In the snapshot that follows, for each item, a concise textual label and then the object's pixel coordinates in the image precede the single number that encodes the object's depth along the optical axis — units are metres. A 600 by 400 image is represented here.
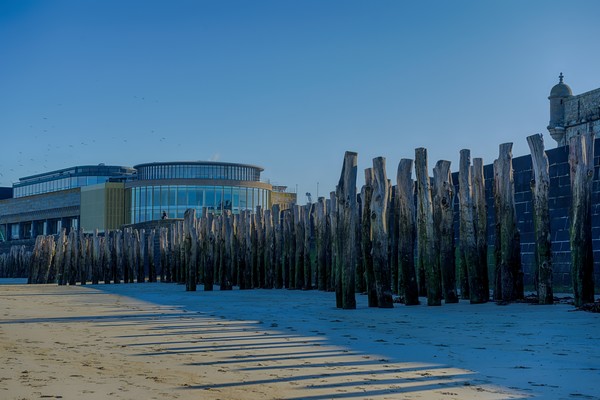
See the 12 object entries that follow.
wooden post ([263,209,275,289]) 21.39
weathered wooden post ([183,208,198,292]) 21.91
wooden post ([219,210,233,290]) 22.39
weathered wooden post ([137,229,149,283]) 31.05
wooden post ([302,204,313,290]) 19.61
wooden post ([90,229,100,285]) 30.75
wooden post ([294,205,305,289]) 19.92
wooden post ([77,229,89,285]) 30.53
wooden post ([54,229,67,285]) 29.86
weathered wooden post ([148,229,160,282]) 31.86
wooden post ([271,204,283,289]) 21.05
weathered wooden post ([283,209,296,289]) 20.44
